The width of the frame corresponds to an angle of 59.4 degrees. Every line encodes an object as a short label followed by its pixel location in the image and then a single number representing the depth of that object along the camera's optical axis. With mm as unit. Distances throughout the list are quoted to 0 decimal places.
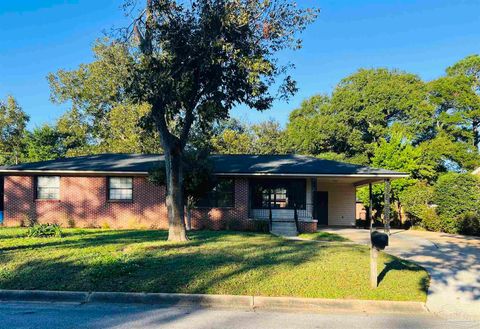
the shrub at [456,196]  20141
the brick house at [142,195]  20500
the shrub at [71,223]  20884
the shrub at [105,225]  20659
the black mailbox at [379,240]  7676
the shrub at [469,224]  19547
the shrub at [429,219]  21959
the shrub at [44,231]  14047
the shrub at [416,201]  23203
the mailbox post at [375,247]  7688
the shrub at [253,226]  19391
